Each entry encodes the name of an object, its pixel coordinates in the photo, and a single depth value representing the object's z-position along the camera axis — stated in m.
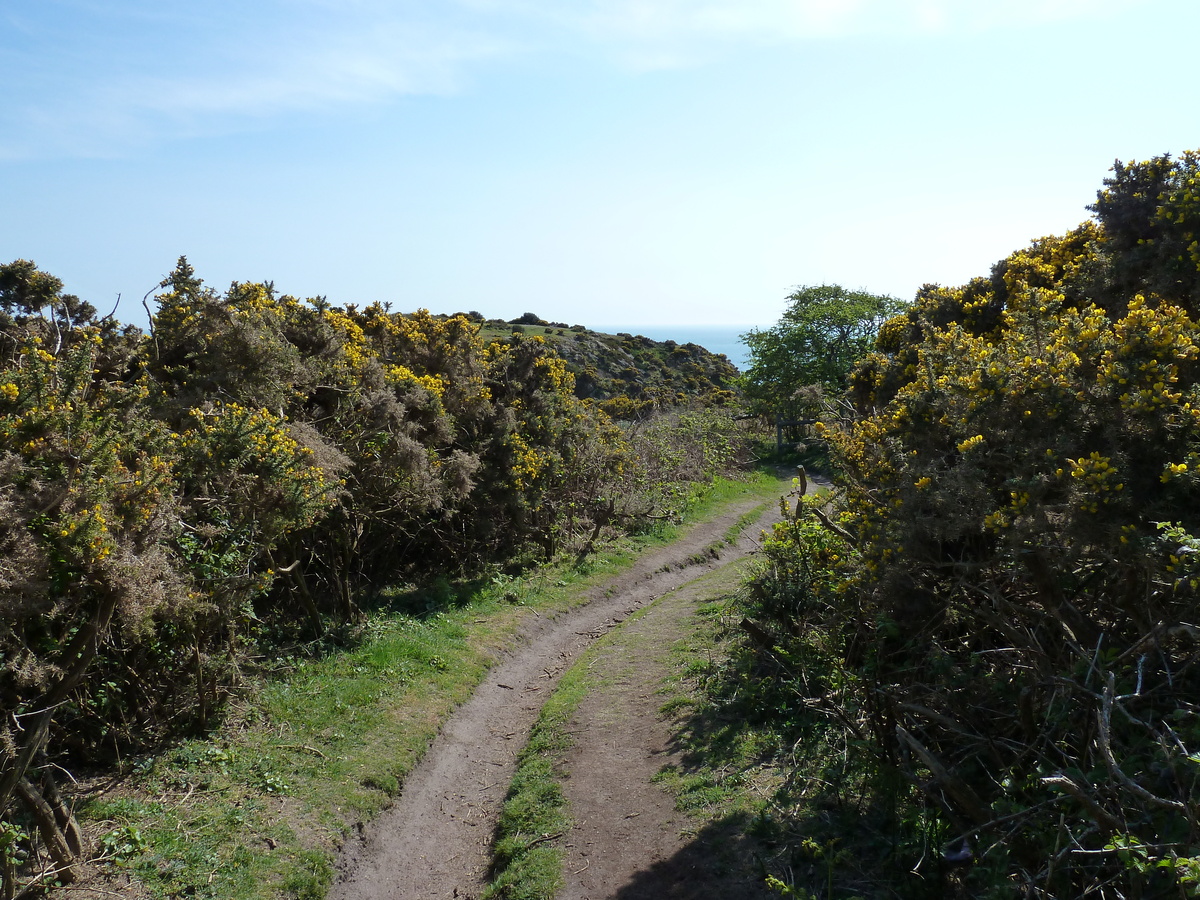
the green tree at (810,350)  34.44
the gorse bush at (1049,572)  3.68
